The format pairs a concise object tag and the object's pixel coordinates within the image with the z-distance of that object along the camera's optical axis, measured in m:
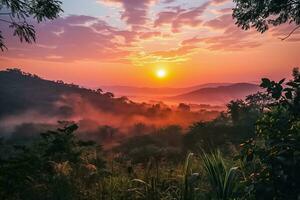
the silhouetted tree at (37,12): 11.43
